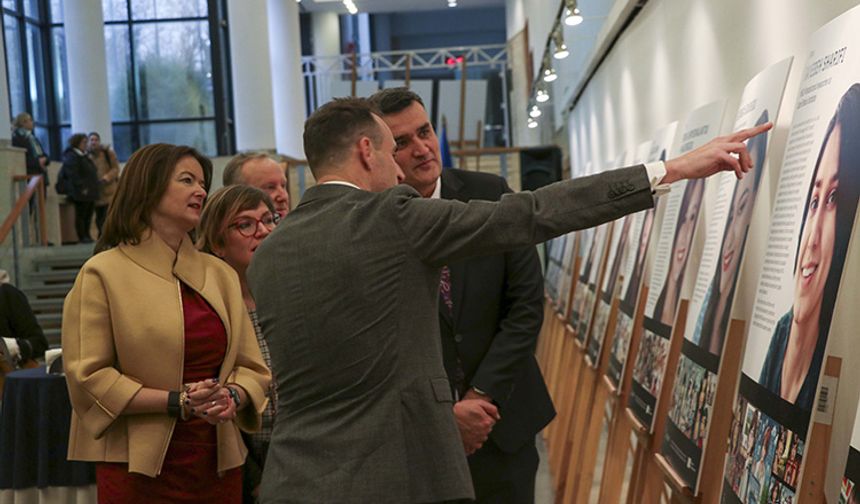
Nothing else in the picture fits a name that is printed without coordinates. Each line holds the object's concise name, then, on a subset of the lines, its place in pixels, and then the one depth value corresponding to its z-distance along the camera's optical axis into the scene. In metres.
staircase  12.49
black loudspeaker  17.78
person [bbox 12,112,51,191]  14.81
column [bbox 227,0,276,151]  17.11
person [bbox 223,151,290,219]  4.35
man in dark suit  3.18
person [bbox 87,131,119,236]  14.96
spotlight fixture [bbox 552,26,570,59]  8.33
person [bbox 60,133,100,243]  14.45
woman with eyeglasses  3.73
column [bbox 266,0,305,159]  19.80
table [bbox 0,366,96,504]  4.31
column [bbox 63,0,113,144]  17.73
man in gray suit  2.22
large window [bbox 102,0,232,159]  22.12
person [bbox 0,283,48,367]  6.47
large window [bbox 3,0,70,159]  20.78
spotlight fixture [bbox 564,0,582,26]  7.11
